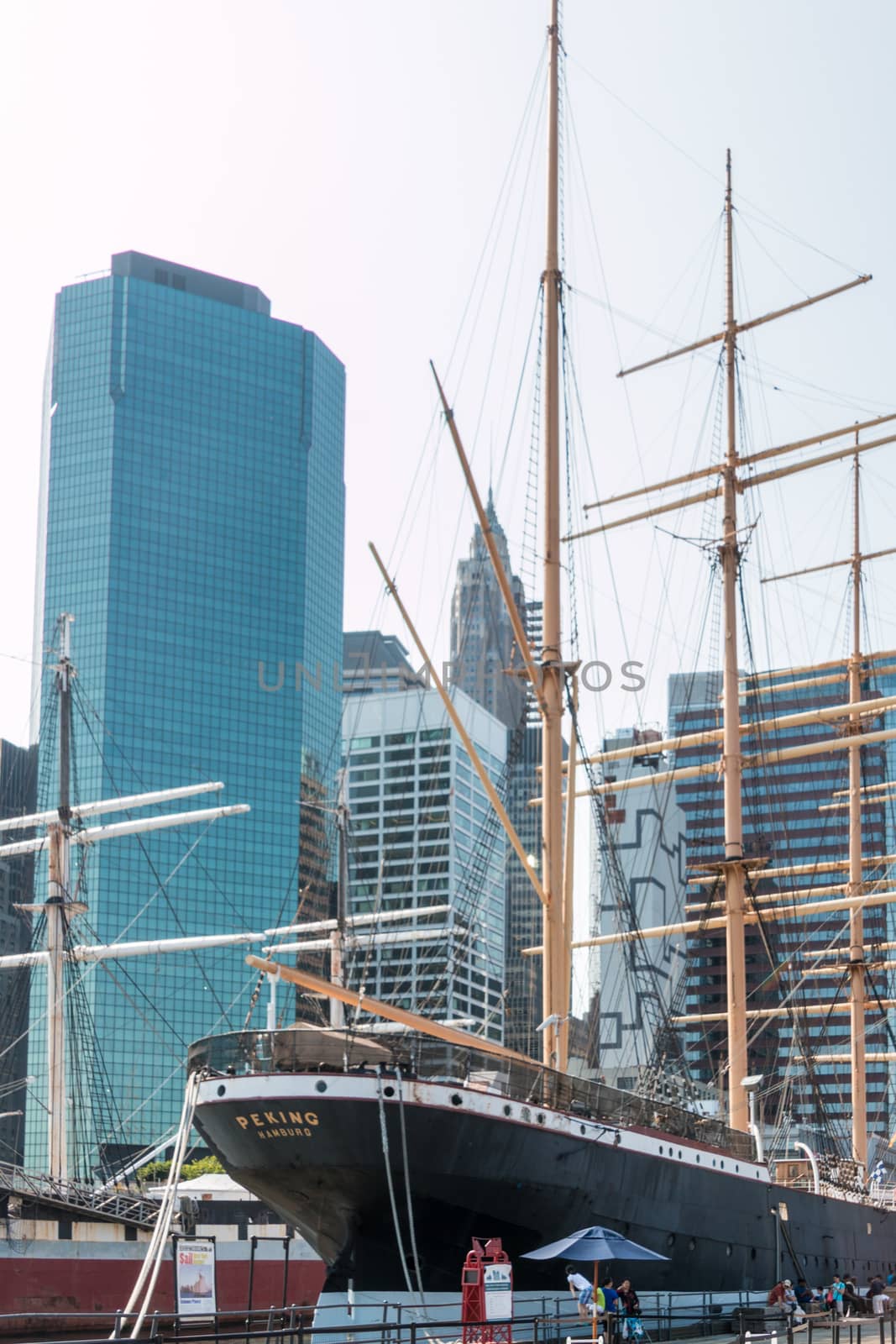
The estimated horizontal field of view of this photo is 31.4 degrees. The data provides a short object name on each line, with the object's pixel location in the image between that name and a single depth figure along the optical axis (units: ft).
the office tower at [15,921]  355.38
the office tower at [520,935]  474.08
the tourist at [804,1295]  105.29
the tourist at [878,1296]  105.09
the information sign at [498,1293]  70.44
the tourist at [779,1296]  92.85
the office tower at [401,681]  544.13
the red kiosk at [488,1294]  68.52
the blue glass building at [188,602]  409.69
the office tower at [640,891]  406.62
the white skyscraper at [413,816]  407.85
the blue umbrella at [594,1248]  76.07
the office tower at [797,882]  297.12
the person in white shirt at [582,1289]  76.79
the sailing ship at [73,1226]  110.32
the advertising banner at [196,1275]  73.56
